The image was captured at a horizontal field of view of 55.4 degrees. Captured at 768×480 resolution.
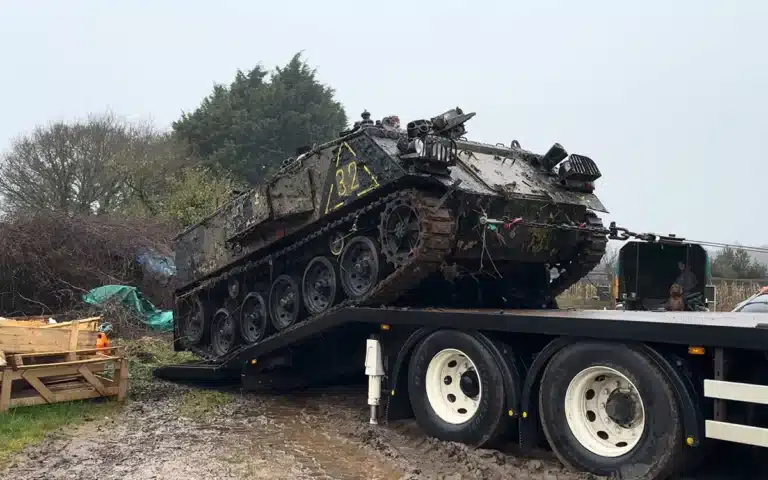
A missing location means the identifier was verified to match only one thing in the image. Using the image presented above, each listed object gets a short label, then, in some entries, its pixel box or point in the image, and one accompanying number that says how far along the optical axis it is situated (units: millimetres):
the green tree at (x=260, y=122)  32531
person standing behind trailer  9039
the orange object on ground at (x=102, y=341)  9328
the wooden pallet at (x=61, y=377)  7785
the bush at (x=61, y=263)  16000
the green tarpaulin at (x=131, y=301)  15133
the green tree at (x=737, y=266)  25902
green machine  8797
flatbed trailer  4613
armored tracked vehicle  7699
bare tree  25078
